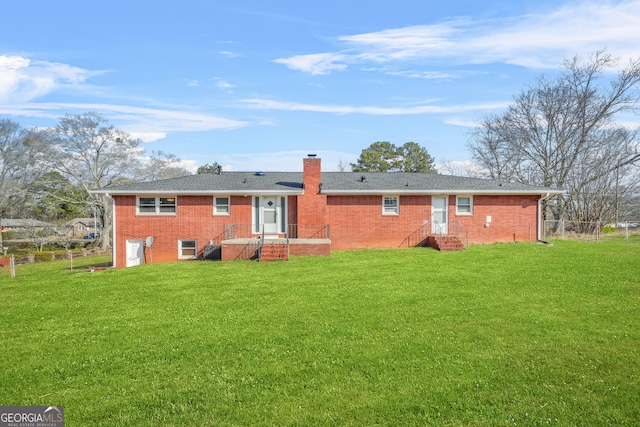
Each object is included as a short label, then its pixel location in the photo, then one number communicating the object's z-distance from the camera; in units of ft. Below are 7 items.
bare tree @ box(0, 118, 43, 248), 123.03
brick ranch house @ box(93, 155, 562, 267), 63.93
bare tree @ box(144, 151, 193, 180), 143.05
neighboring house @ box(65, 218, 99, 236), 221.87
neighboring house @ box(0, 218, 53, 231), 134.41
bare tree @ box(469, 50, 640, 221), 103.96
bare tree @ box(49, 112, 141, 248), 120.47
